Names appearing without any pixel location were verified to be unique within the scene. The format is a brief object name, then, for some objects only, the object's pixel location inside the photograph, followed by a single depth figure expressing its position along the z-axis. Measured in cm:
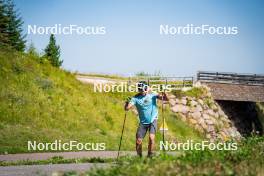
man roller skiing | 1309
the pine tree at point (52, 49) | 6850
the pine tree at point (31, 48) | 7106
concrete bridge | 4872
